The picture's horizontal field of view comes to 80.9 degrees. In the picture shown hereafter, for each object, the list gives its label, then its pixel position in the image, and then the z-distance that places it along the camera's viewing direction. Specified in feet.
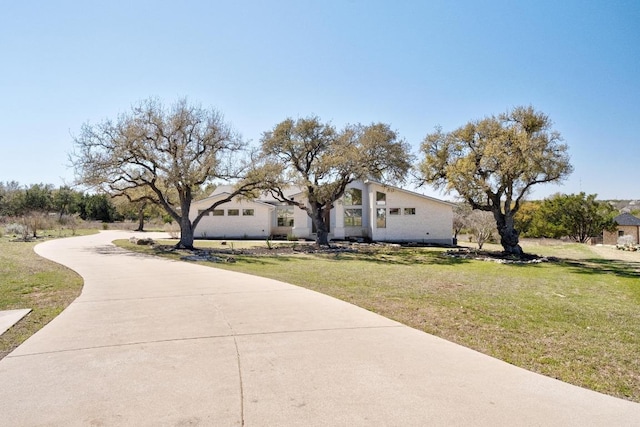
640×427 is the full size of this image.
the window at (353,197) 107.88
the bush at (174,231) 109.81
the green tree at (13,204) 156.43
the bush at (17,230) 88.71
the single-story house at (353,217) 102.83
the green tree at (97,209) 172.76
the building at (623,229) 129.70
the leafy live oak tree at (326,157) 73.61
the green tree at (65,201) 167.22
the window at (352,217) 108.58
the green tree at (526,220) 144.00
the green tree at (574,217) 133.39
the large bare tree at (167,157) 66.28
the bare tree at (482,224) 86.88
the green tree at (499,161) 63.00
